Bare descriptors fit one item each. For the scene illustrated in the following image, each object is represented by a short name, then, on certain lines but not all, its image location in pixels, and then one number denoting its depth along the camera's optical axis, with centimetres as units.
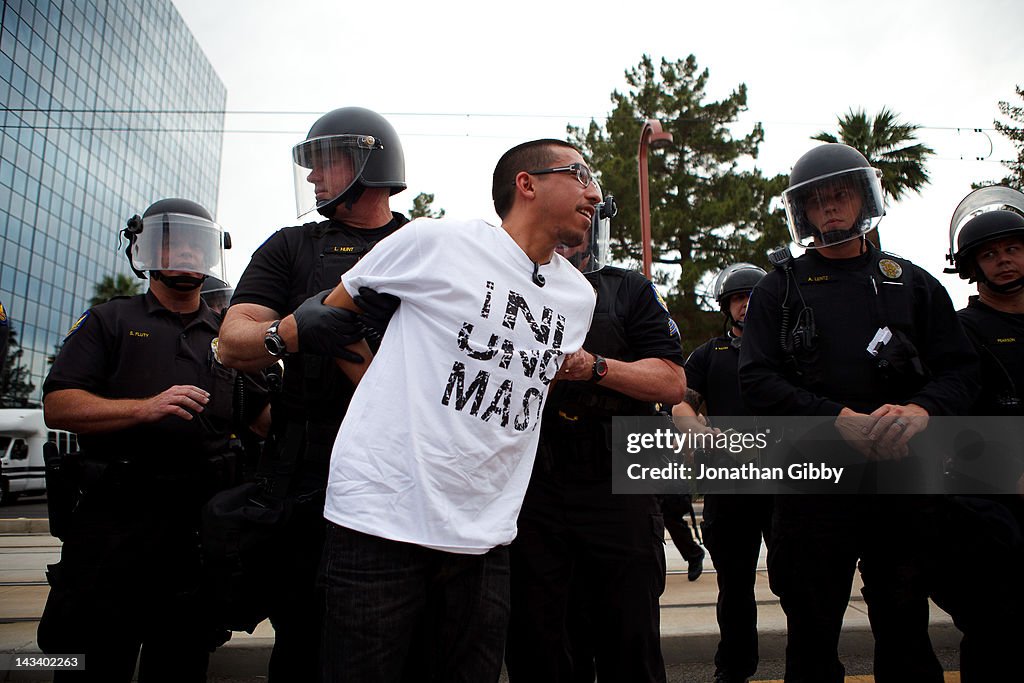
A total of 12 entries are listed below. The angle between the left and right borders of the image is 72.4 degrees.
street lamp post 1131
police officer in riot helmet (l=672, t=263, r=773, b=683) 355
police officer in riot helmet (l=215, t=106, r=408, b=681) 184
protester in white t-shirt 159
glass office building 3356
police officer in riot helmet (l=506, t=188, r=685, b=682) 238
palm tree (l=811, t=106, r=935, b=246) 1708
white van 1722
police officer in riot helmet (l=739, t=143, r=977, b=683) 245
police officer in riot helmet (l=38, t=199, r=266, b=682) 255
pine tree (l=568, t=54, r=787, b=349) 2120
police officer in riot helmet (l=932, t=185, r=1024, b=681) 254
